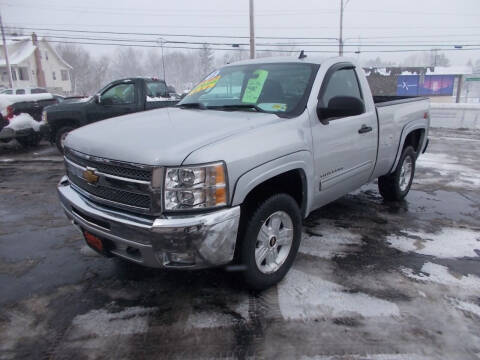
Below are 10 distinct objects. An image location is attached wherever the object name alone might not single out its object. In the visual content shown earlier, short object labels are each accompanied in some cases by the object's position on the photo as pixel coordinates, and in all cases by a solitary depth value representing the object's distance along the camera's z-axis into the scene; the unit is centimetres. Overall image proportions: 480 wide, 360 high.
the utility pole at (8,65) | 3447
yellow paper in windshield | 425
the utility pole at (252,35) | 2026
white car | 2442
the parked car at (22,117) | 953
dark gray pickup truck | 866
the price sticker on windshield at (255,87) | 365
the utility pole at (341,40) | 3101
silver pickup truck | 247
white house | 4405
